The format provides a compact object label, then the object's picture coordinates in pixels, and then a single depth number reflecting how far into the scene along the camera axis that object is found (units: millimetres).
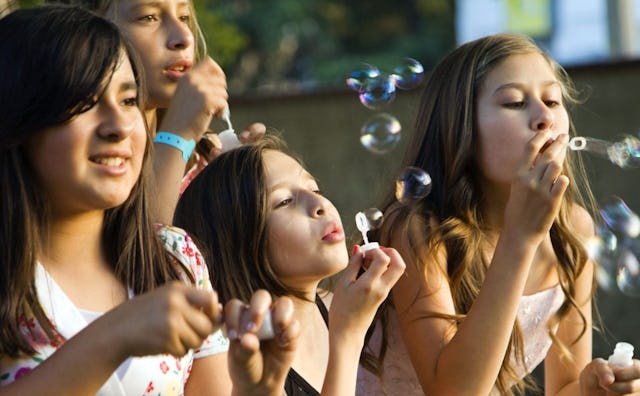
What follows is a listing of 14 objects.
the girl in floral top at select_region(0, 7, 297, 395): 4094
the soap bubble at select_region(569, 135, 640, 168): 6215
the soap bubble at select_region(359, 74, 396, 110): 6562
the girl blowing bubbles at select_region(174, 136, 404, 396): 5129
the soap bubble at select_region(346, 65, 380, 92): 6594
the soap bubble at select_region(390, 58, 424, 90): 6570
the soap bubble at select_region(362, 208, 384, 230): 5547
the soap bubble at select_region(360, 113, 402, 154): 6762
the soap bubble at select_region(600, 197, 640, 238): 6039
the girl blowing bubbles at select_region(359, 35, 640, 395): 5215
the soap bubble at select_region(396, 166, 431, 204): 5832
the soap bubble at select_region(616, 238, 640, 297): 5926
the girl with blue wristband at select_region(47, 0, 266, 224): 5609
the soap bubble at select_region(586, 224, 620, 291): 5910
